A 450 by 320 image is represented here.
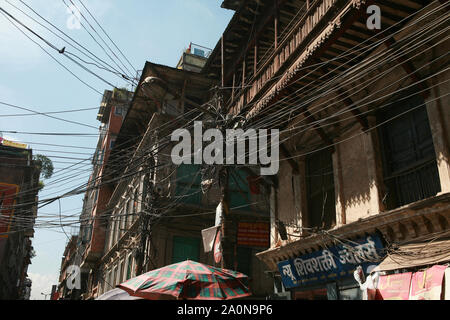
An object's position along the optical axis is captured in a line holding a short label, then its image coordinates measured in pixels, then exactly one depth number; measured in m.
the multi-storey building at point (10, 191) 33.31
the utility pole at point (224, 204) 9.73
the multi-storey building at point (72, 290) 41.53
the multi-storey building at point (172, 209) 18.23
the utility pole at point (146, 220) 16.86
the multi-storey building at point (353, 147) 7.84
